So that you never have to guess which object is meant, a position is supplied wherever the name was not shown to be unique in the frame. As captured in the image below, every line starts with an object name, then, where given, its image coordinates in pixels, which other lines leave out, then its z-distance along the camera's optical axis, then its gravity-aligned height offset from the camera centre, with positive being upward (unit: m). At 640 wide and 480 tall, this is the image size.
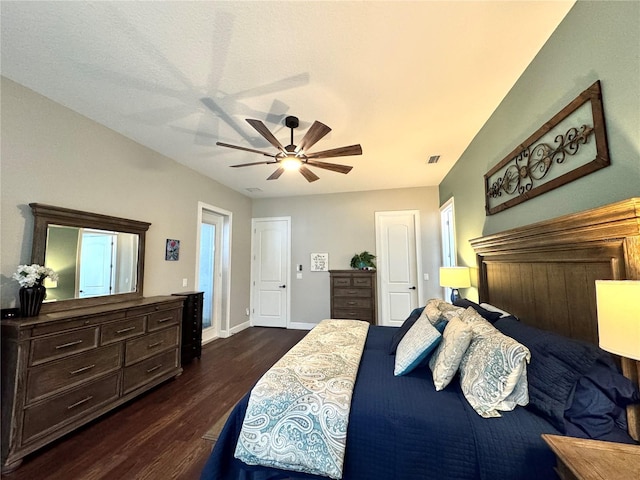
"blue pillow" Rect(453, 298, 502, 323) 1.93 -0.39
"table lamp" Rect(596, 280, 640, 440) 0.83 -0.19
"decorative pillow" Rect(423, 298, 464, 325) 1.99 -0.41
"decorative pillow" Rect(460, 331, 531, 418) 1.22 -0.57
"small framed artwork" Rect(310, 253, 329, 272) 5.27 +0.01
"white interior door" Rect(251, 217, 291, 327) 5.45 -0.19
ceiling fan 2.05 +0.99
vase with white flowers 1.98 -0.18
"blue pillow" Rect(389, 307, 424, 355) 2.07 -0.60
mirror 2.23 +0.09
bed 1.08 -0.71
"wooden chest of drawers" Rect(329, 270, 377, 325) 4.58 -0.56
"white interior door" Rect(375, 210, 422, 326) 4.85 -0.09
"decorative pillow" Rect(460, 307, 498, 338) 1.51 -0.39
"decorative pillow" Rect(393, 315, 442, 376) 1.64 -0.56
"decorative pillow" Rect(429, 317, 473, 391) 1.46 -0.53
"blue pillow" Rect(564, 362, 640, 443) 1.06 -0.60
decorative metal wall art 1.30 +0.66
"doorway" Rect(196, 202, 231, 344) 4.59 -0.11
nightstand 0.80 -0.65
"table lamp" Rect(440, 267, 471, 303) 2.96 -0.18
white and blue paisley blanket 1.23 -0.78
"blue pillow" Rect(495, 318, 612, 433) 1.13 -0.49
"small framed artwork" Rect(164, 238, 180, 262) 3.55 +0.18
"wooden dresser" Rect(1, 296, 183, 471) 1.75 -0.82
